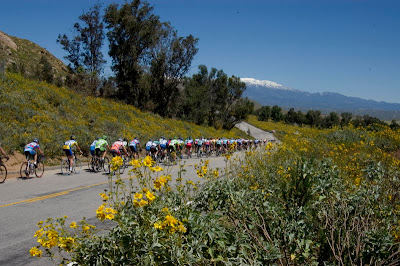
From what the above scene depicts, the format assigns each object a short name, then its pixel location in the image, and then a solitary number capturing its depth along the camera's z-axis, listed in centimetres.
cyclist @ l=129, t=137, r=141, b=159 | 1922
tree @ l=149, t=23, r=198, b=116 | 4312
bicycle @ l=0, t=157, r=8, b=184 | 1302
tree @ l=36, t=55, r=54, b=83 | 3595
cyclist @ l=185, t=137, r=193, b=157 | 2697
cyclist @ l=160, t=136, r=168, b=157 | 2173
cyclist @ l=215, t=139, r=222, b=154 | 3158
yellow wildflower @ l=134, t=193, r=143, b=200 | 304
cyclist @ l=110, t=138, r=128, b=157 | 1584
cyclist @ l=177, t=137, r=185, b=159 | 2208
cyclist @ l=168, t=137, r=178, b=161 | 2175
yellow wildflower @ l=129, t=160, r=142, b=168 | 352
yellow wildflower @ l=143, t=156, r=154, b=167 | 347
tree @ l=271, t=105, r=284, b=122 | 14150
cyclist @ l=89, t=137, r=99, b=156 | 1672
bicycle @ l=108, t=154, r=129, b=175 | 1649
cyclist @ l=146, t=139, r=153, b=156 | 2070
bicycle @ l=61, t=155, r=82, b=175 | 1603
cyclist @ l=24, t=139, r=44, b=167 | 1404
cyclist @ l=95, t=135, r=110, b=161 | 1630
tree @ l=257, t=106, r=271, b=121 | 13638
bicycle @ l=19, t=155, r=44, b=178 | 1395
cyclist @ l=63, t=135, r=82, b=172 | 1532
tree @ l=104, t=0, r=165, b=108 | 3931
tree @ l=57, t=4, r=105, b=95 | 4503
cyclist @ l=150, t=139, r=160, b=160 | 2069
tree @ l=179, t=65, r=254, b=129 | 6219
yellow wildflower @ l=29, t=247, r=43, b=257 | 292
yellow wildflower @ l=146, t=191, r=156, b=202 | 296
